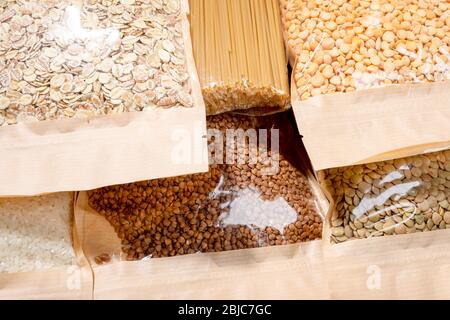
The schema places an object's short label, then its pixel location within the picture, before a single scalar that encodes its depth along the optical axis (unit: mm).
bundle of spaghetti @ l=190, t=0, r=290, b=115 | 385
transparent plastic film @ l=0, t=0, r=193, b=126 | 365
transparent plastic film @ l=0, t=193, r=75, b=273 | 379
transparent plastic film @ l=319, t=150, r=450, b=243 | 381
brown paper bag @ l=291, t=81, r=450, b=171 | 362
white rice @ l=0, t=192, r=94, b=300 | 376
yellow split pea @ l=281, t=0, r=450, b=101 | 375
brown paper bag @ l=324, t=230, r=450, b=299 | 379
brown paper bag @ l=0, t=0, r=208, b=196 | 351
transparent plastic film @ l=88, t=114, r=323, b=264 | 390
